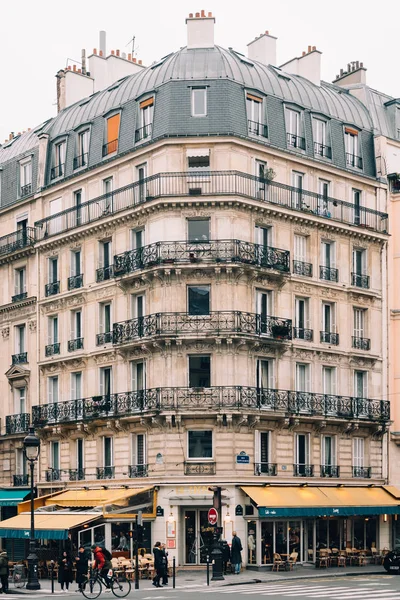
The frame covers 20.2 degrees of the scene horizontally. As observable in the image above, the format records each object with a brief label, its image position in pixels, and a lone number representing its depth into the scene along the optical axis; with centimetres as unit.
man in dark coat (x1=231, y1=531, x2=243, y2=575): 4162
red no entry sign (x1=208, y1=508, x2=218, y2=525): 3912
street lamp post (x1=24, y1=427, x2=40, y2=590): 3650
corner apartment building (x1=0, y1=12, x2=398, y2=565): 4419
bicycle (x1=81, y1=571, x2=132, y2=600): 3334
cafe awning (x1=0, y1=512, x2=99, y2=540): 4144
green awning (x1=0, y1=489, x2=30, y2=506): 5091
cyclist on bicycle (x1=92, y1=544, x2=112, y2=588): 3381
